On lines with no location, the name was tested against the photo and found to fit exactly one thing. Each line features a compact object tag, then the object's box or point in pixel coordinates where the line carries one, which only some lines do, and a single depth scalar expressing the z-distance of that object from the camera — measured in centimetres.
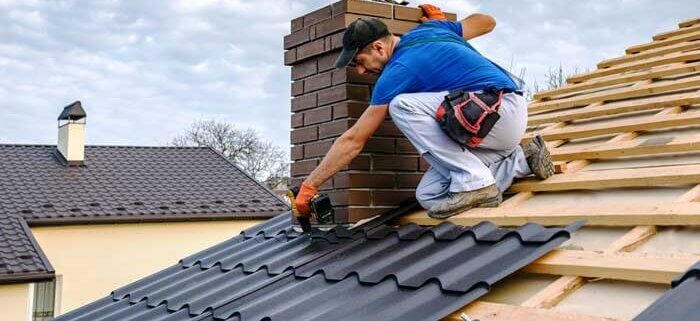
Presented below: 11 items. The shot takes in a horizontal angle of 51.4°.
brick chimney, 422
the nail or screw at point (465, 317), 239
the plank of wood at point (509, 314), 230
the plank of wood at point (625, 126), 383
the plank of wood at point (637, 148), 346
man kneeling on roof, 355
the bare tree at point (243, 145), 3625
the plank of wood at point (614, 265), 234
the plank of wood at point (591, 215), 270
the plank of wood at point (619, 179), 309
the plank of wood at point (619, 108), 421
